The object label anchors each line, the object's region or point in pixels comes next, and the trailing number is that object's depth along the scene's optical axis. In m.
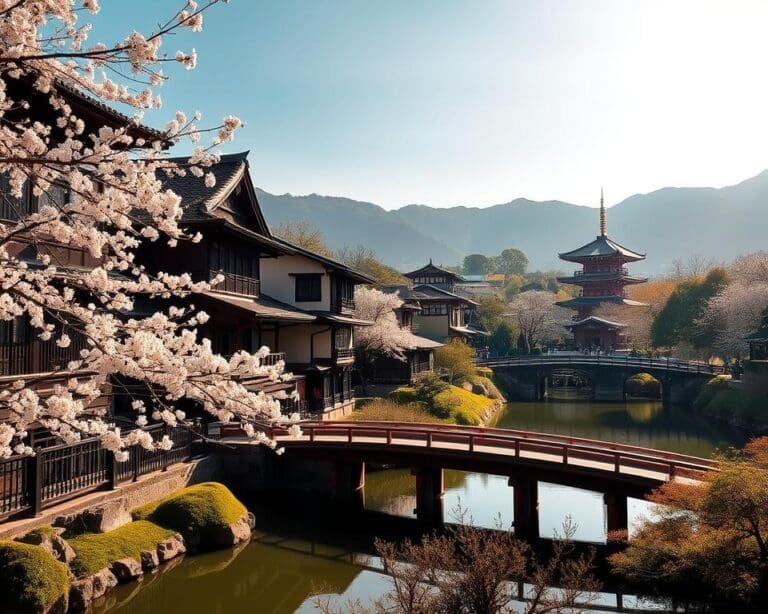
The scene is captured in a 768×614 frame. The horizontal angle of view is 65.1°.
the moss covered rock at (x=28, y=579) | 10.73
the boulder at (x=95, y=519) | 13.00
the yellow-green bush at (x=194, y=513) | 15.10
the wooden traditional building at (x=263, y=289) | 22.45
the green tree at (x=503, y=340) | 65.19
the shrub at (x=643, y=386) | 53.59
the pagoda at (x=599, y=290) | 64.31
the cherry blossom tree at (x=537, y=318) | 67.38
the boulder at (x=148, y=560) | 13.58
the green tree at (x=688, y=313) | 47.62
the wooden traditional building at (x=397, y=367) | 38.88
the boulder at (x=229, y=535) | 15.41
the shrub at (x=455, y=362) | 44.66
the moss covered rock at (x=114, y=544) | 12.41
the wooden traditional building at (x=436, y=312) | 53.91
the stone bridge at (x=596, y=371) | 48.69
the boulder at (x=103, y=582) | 12.21
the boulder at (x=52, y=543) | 11.77
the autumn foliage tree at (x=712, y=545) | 11.20
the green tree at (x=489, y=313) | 69.81
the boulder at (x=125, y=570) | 12.85
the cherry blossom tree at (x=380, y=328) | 37.31
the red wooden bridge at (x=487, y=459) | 16.45
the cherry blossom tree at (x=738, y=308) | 41.41
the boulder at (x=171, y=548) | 14.07
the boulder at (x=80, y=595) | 11.65
